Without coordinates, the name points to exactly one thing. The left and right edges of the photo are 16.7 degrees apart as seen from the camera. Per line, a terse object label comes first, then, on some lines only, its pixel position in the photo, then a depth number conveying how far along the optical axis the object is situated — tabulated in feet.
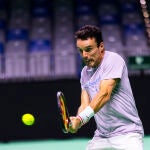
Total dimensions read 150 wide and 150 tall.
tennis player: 13.73
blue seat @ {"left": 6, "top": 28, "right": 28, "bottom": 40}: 55.72
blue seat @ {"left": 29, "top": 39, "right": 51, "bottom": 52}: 53.26
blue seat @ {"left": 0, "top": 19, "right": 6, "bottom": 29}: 57.23
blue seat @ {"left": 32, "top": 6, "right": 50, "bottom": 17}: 59.26
